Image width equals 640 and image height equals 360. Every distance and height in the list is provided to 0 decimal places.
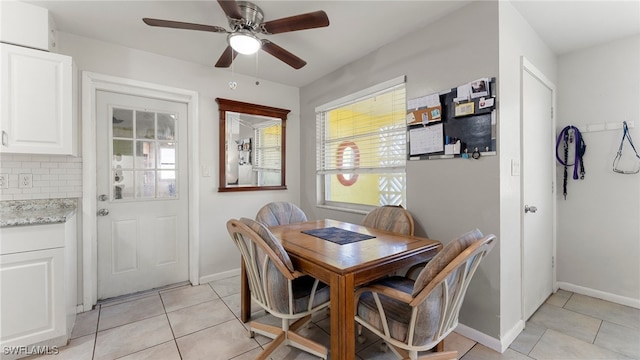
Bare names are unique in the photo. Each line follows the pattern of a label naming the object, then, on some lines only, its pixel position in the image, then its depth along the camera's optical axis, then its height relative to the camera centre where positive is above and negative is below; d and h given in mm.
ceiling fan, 1626 +1003
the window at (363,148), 2531 +333
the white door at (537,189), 2080 -101
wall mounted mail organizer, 1806 +419
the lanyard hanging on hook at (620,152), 2343 +223
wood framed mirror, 3098 +412
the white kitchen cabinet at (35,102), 1821 +564
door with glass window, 2537 -135
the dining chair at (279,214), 2506 -348
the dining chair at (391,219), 2160 -355
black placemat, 1864 -427
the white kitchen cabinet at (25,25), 1831 +1106
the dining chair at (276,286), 1489 -644
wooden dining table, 1300 -450
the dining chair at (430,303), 1168 -600
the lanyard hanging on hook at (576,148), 2607 +292
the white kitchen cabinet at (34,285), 1650 -686
